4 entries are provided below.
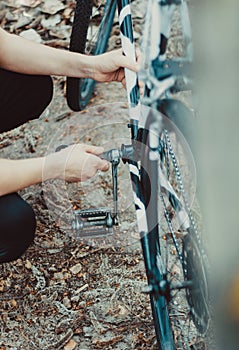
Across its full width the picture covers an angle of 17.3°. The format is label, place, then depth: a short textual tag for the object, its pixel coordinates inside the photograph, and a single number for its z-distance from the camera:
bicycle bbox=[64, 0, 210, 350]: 1.37
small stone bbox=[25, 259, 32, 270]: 2.06
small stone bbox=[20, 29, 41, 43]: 2.67
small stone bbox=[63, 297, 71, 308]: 1.95
